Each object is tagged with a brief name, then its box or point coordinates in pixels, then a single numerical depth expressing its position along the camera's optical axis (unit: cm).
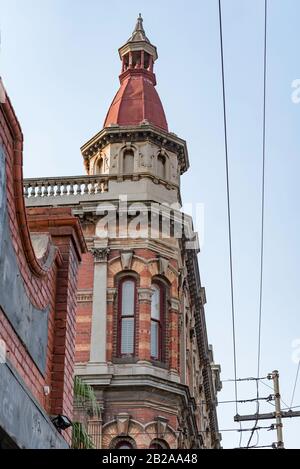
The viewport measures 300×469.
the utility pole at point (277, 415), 2961
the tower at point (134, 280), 2566
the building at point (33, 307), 914
